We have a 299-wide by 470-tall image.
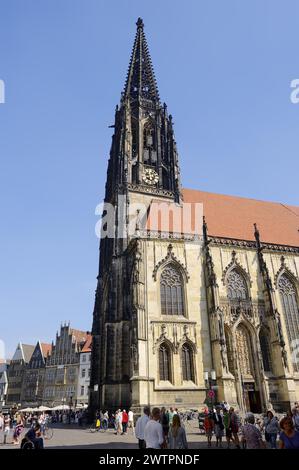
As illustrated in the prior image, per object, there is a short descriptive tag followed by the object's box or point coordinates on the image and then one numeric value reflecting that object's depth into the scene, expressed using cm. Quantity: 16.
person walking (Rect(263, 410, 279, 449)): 894
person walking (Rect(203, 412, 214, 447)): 1134
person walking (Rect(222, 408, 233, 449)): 1068
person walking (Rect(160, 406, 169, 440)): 1193
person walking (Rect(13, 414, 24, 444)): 1435
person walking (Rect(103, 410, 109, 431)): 1920
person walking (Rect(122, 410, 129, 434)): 1691
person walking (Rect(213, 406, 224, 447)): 1142
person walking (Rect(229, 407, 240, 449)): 1027
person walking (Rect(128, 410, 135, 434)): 1802
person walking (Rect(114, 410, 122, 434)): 1661
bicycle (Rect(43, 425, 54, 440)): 1619
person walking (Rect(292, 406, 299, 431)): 977
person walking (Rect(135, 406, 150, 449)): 777
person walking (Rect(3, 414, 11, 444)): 1507
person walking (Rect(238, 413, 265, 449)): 662
